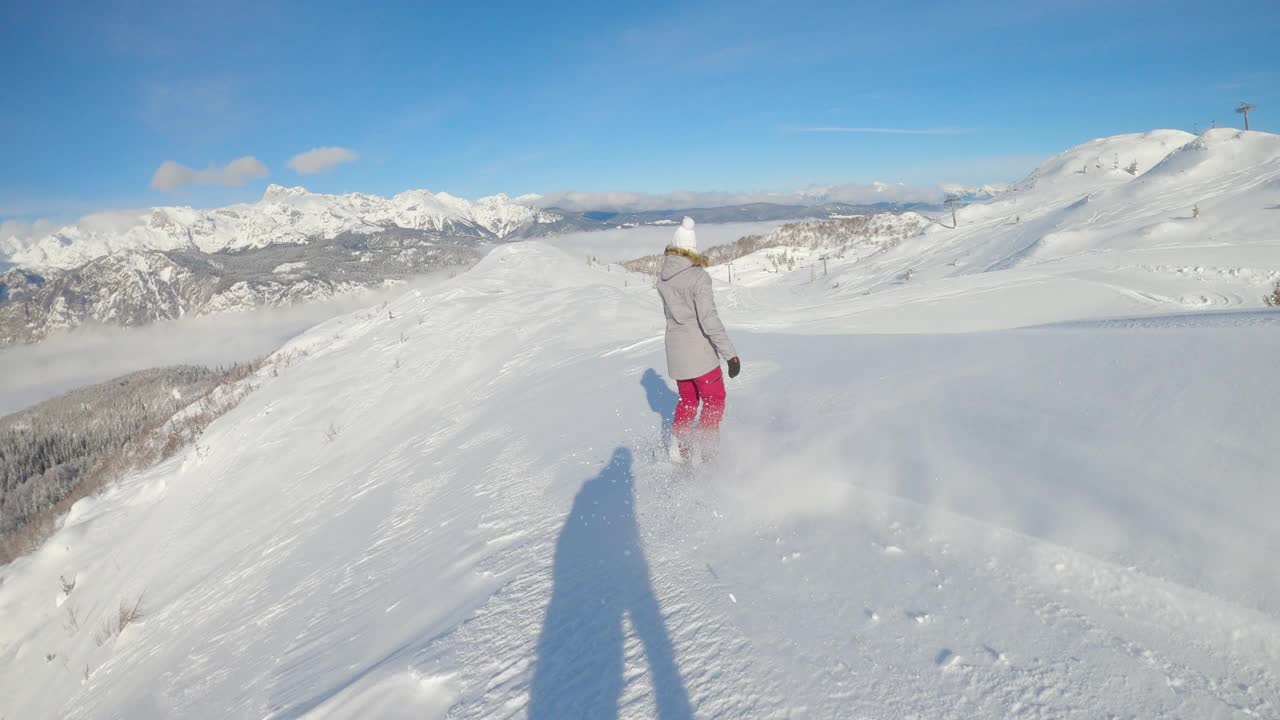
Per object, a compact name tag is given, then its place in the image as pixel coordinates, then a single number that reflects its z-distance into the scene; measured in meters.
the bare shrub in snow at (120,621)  7.41
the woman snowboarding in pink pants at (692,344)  4.55
